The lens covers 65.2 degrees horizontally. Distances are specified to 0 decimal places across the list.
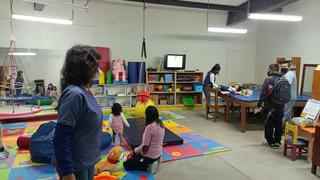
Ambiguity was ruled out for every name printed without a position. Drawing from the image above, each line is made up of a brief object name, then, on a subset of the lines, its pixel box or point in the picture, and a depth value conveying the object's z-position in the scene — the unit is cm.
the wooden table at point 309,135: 425
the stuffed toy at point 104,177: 328
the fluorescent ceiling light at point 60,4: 519
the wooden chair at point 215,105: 742
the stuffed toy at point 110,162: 357
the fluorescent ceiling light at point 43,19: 624
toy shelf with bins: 912
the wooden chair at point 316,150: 377
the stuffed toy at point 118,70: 853
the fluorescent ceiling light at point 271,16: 595
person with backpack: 491
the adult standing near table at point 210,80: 761
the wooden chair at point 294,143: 445
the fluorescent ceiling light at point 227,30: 790
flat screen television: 911
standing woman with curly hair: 148
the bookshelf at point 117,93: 867
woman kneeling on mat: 365
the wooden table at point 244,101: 611
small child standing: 470
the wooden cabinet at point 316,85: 502
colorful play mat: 368
